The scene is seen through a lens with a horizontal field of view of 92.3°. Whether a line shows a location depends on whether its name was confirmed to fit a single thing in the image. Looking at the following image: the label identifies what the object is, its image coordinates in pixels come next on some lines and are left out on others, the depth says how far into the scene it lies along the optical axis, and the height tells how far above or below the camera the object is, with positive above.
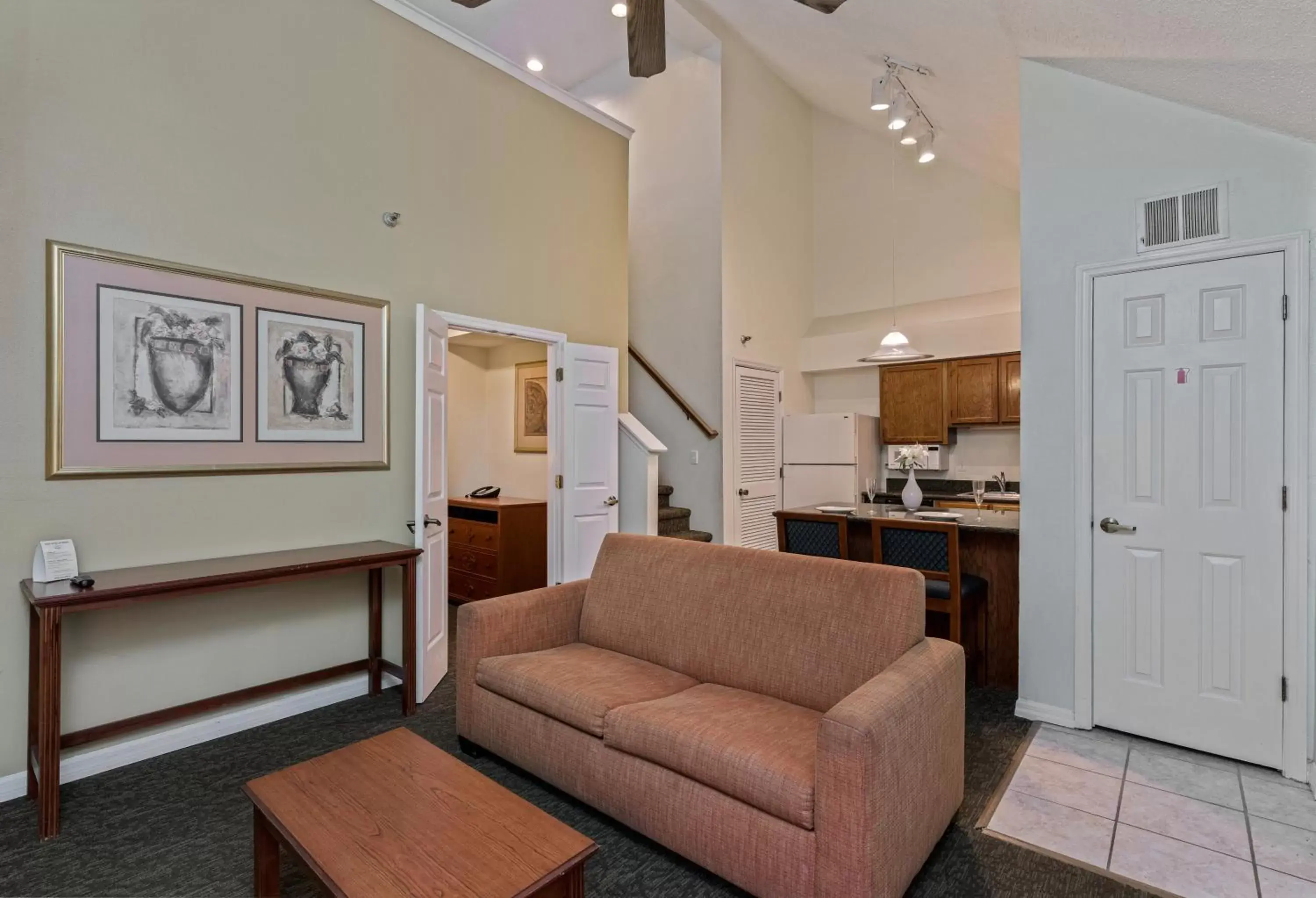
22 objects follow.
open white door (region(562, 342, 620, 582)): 4.51 -0.04
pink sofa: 1.65 -0.87
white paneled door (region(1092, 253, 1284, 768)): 2.61 -0.25
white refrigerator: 5.96 -0.09
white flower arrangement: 4.41 -0.07
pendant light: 4.66 +0.73
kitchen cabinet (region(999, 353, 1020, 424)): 5.58 +0.52
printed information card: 2.40 -0.43
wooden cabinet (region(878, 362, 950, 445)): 6.04 +0.44
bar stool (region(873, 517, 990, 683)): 3.29 -0.62
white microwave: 6.23 -0.11
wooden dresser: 5.09 -0.83
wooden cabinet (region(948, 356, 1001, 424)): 5.70 +0.53
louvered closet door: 5.82 -0.07
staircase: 5.58 -0.69
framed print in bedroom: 5.79 +0.37
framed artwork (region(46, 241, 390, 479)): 2.54 +0.35
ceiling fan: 2.38 +1.61
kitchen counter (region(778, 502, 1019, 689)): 3.50 -0.72
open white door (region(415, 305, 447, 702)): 3.39 -0.29
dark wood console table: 2.15 -0.59
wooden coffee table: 1.35 -0.92
